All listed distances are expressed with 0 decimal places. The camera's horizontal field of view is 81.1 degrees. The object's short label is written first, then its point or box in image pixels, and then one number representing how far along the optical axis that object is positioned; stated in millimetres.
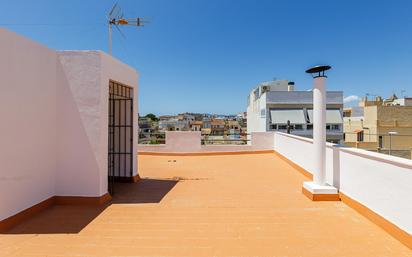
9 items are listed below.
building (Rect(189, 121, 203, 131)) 66406
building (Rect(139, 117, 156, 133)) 54891
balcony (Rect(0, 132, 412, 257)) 2820
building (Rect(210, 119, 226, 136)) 75062
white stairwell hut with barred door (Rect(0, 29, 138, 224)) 3361
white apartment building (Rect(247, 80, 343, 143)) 25219
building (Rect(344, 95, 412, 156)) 30391
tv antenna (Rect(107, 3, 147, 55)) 6219
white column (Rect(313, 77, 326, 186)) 4508
